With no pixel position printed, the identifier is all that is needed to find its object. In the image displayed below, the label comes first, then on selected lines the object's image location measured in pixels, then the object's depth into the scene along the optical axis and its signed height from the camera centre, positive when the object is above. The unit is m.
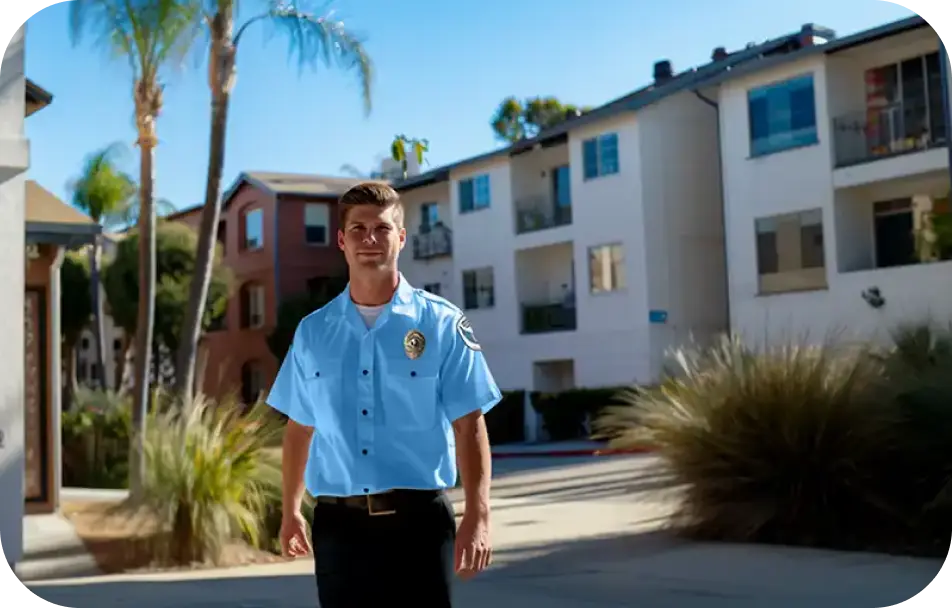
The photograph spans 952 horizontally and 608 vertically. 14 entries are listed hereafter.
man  3.29 -0.23
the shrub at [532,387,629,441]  26.08 -1.43
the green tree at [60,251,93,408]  28.52 +1.77
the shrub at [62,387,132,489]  14.30 -1.07
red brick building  25.62 +2.67
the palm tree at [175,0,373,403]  8.62 +2.40
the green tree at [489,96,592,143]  28.97 +6.79
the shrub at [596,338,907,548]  8.83 -0.86
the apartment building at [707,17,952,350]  21.73 +3.28
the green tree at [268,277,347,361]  25.72 +1.21
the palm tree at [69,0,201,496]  9.34 +2.77
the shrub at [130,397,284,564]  8.59 -0.96
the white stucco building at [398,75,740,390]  26.08 +2.72
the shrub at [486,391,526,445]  28.12 -1.75
